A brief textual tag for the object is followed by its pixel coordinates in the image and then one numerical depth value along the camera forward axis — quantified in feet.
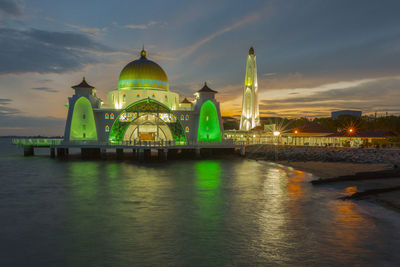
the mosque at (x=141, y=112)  151.74
